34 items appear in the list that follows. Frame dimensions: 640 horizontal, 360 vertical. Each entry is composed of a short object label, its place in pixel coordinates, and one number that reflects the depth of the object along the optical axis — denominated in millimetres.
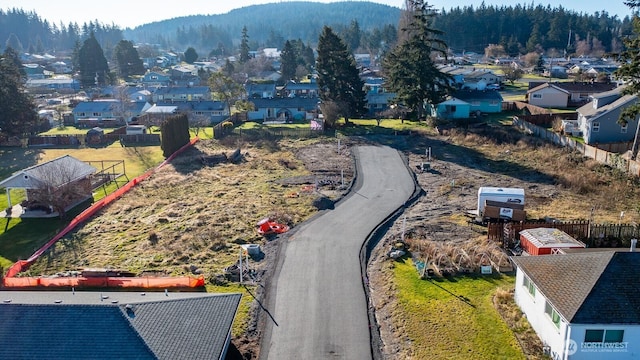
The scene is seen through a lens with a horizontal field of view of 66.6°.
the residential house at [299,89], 96938
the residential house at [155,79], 124500
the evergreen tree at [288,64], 113562
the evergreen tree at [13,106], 59031
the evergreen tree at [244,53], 140625
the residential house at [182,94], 93438
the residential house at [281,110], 70875
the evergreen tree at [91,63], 113750
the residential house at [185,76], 123525
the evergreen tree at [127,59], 136375
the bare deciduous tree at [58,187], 34353
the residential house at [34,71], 140250
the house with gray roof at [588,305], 16531
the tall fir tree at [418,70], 58406
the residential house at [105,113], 76125
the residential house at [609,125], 48906
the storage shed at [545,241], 24172
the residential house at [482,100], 65750
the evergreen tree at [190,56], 173500
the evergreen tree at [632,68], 36906
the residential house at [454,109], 62844
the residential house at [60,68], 159375
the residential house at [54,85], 119188
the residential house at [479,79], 85938
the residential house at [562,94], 70062
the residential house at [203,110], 71938
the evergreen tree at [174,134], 50738
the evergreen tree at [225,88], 76688
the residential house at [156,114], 71500
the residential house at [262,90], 95500
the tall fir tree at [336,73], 63438
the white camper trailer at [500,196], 30656
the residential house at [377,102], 72875
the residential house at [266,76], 119119
